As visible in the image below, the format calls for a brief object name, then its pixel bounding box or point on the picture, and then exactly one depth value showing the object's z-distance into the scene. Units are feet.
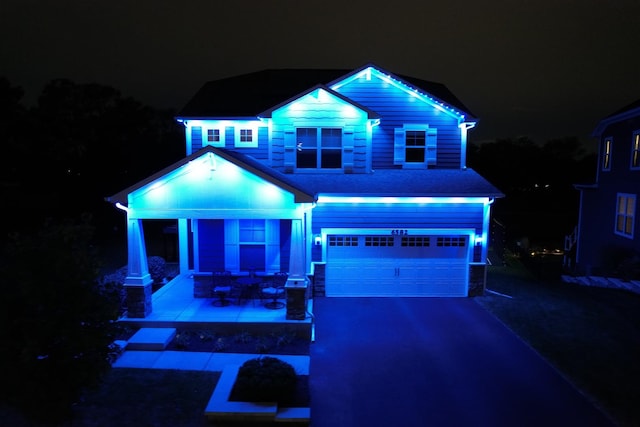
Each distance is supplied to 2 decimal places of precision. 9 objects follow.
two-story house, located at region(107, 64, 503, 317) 47.06
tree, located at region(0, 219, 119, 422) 19.69
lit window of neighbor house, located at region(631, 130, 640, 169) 59.47
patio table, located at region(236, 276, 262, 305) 43.01
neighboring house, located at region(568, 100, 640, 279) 59.47
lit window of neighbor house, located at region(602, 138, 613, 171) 66.85
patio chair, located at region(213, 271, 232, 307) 41.57
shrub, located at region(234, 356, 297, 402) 24.00
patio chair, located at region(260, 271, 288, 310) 40.78
